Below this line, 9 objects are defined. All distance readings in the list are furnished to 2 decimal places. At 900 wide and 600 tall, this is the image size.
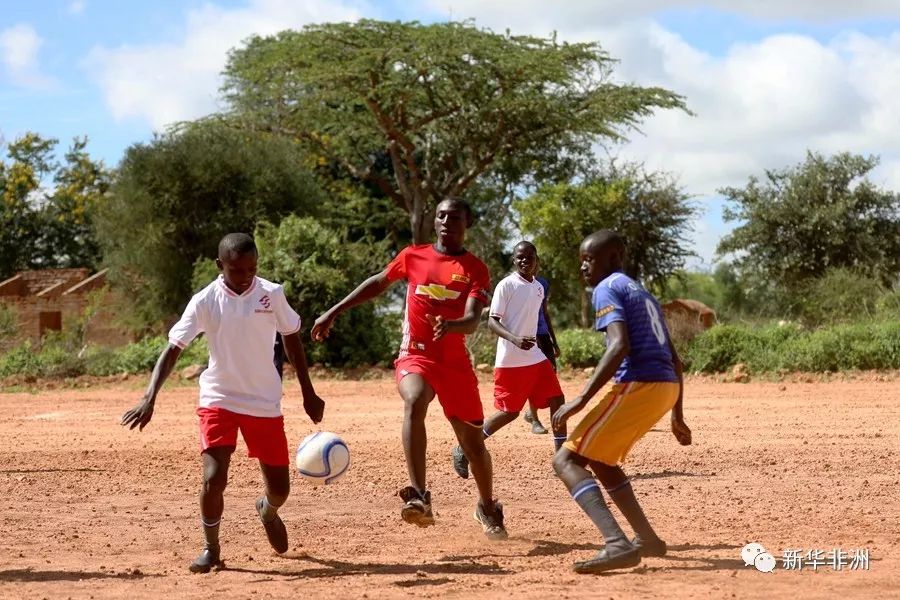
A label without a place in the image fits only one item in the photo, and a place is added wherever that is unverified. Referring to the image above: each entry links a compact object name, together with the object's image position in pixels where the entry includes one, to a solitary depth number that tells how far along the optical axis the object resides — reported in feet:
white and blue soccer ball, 23.39
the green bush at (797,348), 68.74
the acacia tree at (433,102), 114.32
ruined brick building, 112.57
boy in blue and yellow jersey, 20.63
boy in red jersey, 23.95
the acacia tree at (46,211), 159.43
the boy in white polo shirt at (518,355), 31.99
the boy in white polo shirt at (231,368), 21.67
